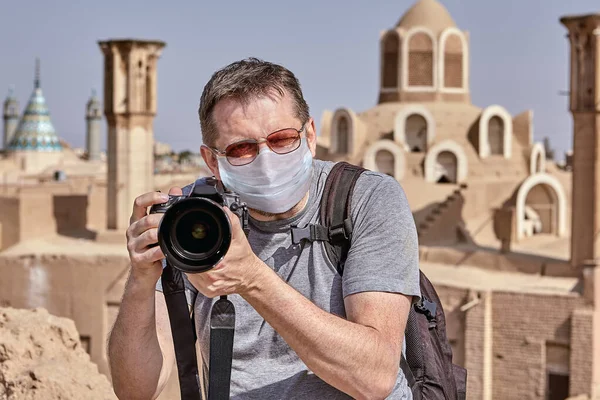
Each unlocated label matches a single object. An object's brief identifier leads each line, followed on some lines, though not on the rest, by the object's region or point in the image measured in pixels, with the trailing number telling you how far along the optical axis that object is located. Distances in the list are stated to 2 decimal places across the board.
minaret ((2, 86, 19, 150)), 50.78
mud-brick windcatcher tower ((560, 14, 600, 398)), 15.97
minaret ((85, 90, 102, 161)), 48.59
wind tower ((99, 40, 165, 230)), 20.64
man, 2.25
